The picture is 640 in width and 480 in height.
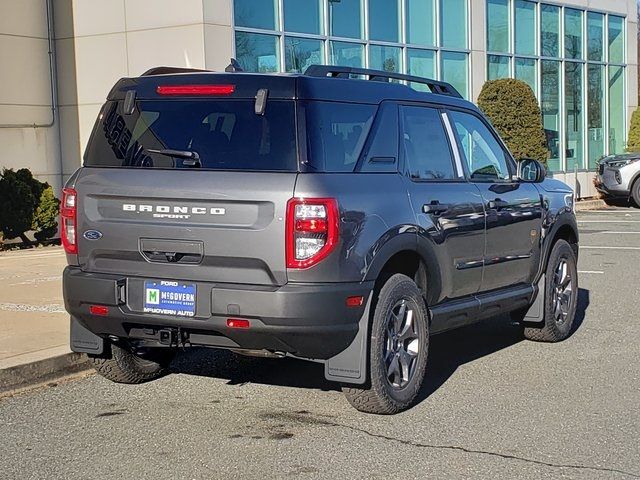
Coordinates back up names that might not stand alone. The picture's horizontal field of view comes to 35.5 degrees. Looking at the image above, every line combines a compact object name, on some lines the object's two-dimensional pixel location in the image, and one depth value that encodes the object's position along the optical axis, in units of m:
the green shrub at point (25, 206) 14.89
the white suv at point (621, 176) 24.33
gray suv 5.43
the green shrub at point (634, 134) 28.20
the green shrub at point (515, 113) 22.25
